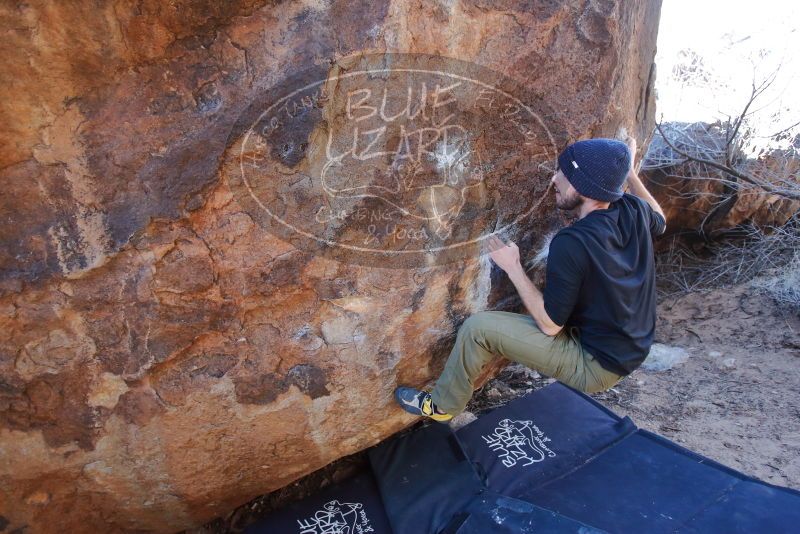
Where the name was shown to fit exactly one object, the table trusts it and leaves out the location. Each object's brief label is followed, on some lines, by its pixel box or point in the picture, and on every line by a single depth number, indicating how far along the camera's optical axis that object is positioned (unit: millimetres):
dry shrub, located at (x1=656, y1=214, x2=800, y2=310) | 3523
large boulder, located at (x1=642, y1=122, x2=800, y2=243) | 4004
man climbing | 1821
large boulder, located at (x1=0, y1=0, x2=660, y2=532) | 1551
